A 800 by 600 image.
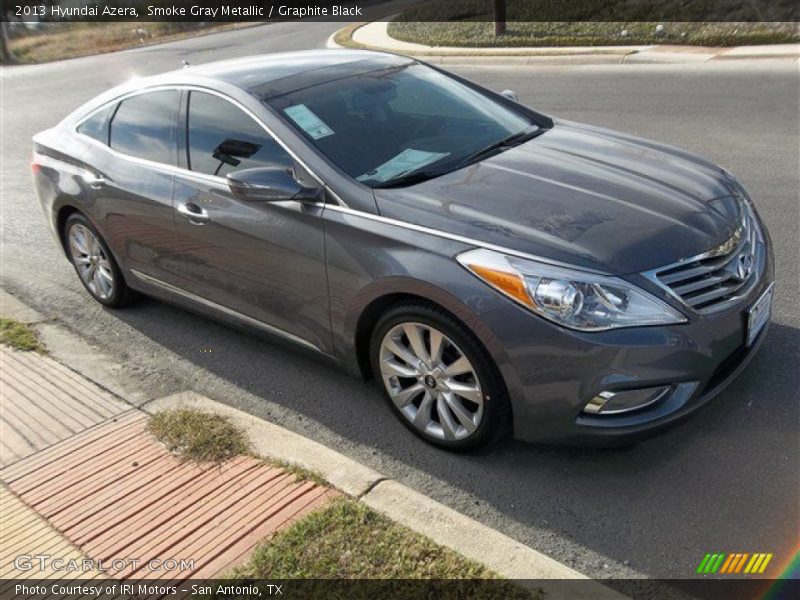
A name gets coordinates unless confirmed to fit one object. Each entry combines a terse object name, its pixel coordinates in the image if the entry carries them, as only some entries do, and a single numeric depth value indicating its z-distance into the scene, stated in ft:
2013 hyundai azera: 9.69
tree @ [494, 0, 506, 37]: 57.93
